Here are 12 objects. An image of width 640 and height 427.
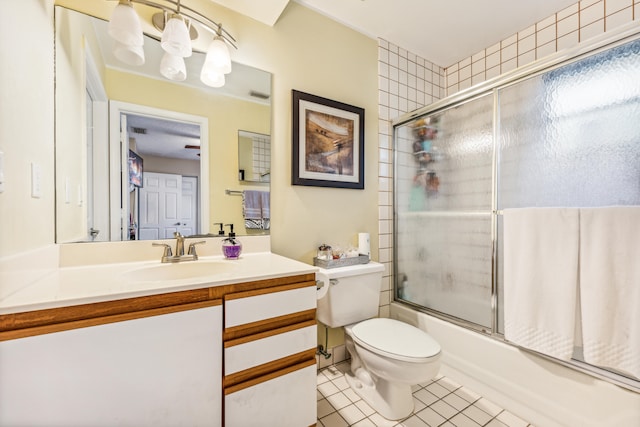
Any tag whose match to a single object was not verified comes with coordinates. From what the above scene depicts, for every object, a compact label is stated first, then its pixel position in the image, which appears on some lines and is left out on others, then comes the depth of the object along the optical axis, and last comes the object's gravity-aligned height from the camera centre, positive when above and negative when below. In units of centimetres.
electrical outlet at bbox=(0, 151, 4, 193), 68 +10
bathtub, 108 -81
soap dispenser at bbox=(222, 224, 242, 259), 133 -18
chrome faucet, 121 -19
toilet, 122 -64
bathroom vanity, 66 -40
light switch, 86 +10
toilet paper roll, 131 -36
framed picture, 162 +45
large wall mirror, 111 +33
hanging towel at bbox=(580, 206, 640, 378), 101 -29
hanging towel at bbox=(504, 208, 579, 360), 115 -30
